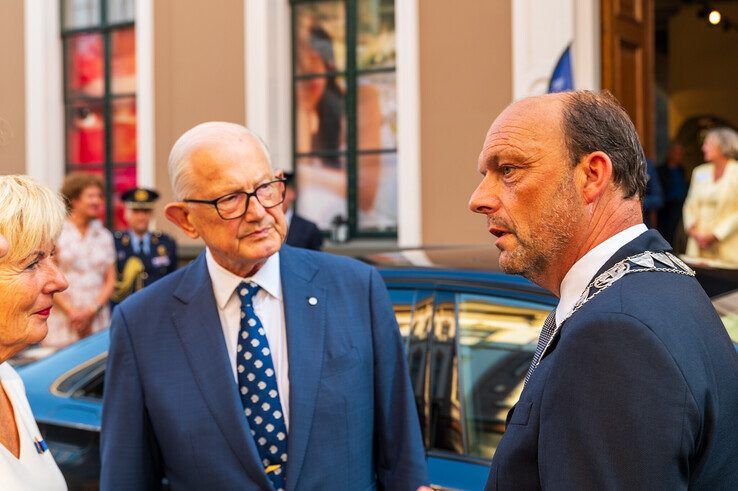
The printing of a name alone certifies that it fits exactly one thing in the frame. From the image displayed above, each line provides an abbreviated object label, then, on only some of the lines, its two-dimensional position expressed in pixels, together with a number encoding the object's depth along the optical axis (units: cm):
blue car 321
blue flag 799
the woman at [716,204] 773
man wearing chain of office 144
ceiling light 1252
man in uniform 773
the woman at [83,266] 765
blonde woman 208
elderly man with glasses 254
